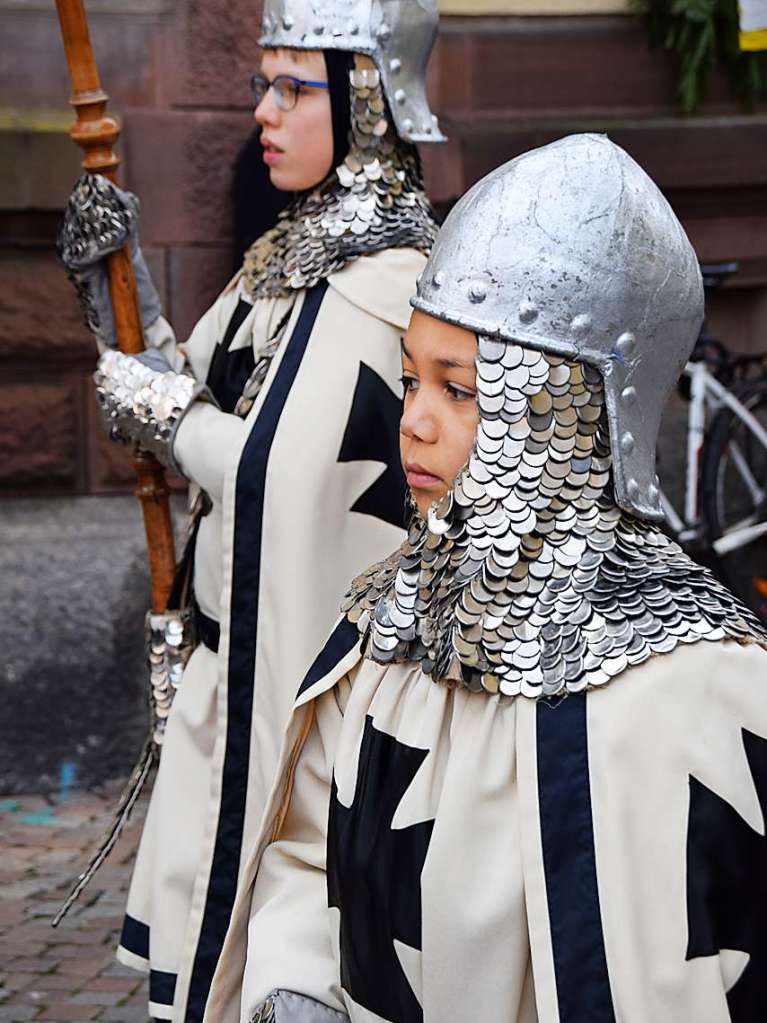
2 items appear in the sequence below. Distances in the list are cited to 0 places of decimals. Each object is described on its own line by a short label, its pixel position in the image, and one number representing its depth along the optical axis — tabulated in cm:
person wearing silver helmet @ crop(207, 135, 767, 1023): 188
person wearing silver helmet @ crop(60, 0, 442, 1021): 321
